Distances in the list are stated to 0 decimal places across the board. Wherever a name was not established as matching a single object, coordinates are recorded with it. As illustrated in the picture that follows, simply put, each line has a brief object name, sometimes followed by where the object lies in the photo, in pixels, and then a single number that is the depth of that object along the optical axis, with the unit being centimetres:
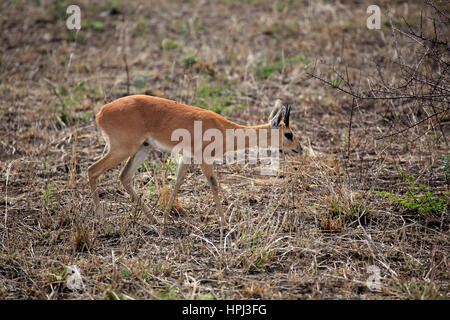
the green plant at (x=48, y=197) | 1313
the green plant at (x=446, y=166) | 1330
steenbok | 1252
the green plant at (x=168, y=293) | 947
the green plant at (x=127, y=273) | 1030
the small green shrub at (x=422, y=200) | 1222
